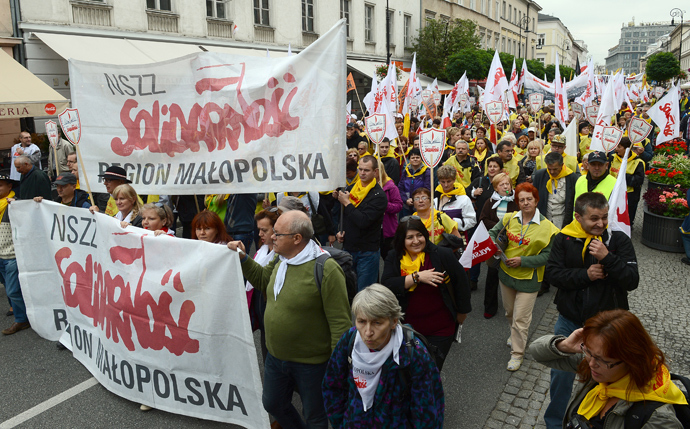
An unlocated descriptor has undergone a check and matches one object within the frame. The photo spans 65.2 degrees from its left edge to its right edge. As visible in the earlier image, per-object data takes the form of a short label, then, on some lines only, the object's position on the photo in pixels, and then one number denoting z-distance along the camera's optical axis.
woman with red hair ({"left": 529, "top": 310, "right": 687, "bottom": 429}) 2.12
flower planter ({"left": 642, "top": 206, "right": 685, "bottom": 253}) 8.43
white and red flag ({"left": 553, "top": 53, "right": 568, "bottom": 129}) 11.29
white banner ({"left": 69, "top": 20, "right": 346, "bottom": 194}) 4.06
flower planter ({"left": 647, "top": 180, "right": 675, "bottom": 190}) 9.28
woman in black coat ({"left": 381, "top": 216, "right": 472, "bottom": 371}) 3.77
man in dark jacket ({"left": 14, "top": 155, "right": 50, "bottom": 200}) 6.87
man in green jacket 3.15
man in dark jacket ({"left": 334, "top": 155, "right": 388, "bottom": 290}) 5.45
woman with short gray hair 2.59
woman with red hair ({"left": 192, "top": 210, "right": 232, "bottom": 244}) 4.39
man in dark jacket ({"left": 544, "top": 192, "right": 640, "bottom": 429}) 3.53
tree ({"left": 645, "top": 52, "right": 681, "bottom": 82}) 41.91
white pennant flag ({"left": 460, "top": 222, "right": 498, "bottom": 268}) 4.87
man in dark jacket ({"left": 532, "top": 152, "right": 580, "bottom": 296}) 6.57
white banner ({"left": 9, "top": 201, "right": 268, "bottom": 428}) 3.68
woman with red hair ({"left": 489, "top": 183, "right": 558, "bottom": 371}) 4.82
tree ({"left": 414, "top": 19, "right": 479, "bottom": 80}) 34.38
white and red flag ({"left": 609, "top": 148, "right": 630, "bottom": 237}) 3.77
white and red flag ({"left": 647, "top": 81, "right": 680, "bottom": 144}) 10.84
